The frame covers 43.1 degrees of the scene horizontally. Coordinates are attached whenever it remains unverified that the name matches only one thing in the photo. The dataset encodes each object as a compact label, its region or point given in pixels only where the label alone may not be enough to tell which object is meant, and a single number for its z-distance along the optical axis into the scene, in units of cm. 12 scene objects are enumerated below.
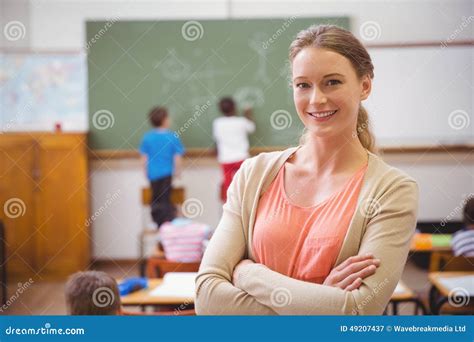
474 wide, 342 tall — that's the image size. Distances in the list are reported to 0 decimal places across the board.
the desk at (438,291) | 257
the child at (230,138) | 494
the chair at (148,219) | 474
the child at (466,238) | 297
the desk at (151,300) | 234
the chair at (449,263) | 276
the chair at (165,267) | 274
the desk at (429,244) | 339
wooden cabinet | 469
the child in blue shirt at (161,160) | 473
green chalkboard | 515
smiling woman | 118
